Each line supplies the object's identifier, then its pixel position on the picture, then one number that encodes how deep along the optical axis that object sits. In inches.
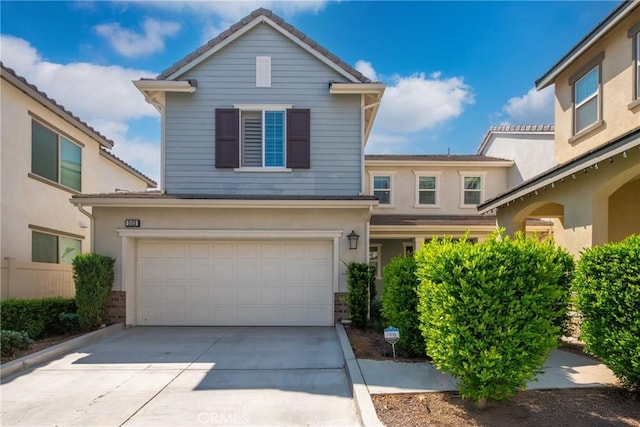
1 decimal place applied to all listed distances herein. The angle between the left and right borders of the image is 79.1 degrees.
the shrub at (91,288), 334.3
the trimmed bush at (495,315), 153.0
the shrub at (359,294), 343.9
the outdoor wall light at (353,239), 365.1
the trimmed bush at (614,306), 166.7
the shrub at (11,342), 250.5
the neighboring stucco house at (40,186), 358.9
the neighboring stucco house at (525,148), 610.9
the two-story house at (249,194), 366.9
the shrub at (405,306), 240.2
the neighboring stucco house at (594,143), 267.4
